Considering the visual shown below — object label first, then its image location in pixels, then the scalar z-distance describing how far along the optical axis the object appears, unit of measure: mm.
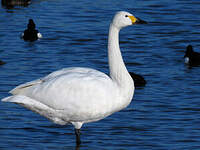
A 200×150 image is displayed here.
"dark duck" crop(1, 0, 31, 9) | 28627
